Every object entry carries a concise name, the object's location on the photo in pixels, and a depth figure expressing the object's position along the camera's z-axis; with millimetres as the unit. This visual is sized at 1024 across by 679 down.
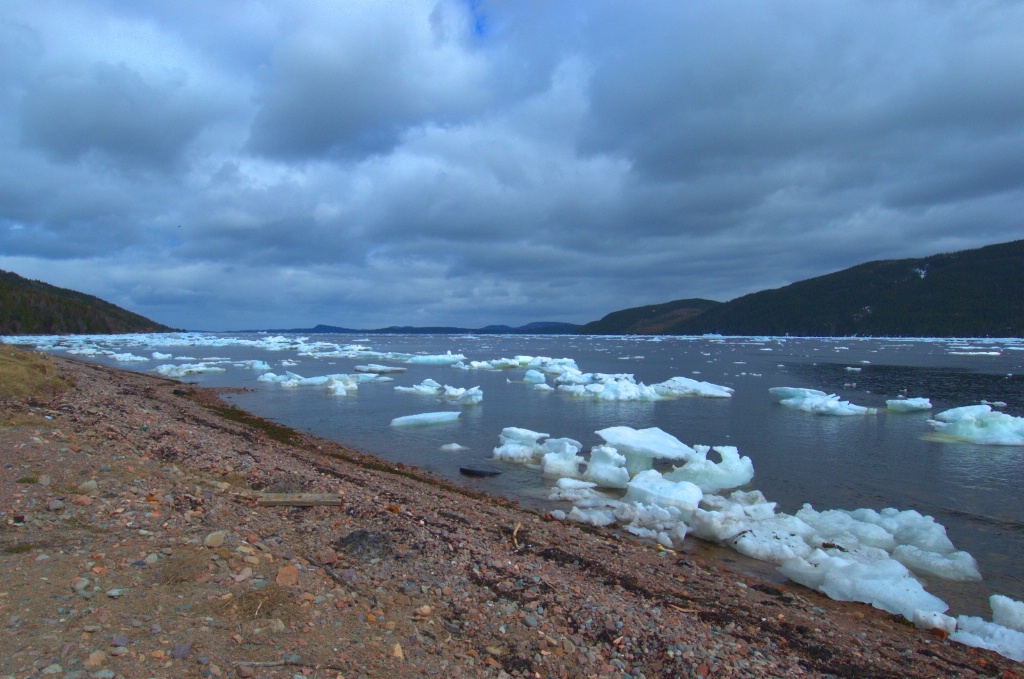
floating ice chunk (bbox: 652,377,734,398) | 23641
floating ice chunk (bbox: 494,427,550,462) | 12250
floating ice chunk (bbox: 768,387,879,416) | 19156
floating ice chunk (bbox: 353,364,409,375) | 35125
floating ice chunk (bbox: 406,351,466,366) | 43188
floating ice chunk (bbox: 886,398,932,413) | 19641
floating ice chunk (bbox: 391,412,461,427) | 16297
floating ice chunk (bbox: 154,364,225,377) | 30719
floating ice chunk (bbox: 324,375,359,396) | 23703
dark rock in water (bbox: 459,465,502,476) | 11008
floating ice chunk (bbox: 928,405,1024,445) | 14361
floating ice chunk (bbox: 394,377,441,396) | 23906
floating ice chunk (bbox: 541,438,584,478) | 10992
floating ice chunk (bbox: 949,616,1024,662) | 5031
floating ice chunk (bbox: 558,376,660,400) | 22734
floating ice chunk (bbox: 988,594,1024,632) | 5434
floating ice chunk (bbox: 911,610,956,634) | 5469
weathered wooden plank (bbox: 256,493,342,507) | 6016
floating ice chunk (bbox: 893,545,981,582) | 6762
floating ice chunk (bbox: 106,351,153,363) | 40281
